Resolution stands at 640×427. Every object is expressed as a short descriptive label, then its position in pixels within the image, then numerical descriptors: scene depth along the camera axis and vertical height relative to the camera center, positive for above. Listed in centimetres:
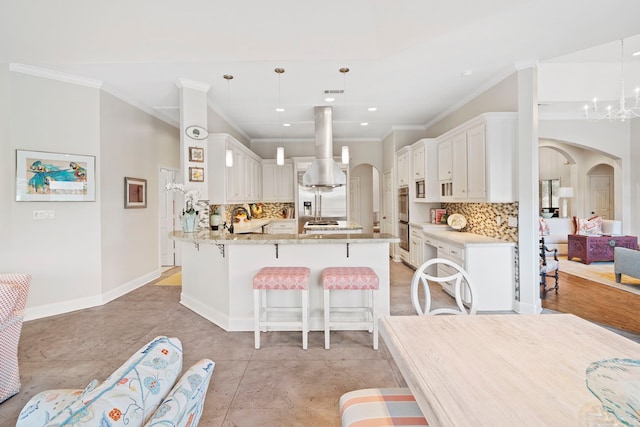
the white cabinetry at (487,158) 376 +66
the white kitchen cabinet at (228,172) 486 +67
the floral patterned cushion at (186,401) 77 -51
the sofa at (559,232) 784 -62
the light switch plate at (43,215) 363 -2
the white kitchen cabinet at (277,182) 766 +72
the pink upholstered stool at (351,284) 281 -66
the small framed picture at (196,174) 408 +50
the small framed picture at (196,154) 407 +76
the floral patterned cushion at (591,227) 667 -41
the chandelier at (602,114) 586 +189
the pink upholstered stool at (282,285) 281 -66
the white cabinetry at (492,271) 372 -74
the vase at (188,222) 367 -12
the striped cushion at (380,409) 119 -80
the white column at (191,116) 403 +127
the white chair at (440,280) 184 -48
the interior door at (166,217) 611 -10
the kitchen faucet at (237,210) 617 +1
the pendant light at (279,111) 387 +174
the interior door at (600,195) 895 +38
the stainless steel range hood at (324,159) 541 +91
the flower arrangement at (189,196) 370 +19
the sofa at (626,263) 446 -81
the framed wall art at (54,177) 354 +44
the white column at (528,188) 357 +24
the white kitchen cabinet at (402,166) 631 +93
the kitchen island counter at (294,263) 326 -55
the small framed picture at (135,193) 459 +31
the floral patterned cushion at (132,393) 69 -45
